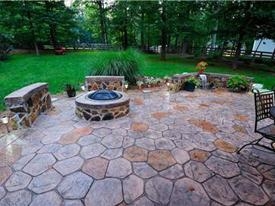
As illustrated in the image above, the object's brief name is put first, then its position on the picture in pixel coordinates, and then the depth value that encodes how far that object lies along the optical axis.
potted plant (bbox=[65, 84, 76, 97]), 5.75
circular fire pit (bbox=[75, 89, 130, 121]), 4.07
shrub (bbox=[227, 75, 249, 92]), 6.54
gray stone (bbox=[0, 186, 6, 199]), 2.20
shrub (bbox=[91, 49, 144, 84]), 6.49
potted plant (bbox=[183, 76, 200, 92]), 6.55
